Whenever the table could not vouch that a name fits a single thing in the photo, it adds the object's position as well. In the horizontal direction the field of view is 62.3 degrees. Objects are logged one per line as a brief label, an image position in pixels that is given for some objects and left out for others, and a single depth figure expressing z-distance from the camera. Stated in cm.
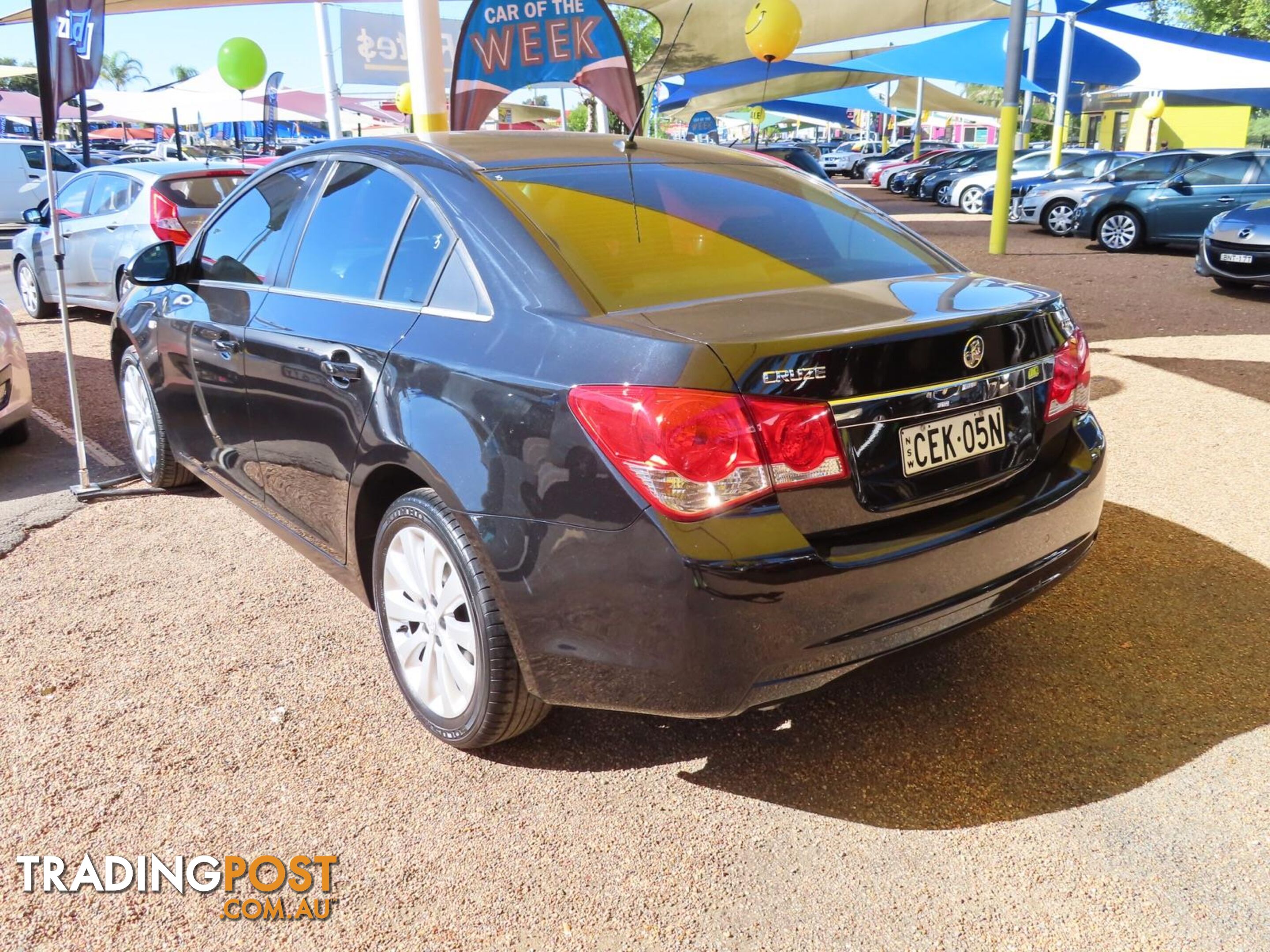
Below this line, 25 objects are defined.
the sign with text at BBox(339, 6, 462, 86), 1566
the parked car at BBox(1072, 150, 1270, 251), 1441
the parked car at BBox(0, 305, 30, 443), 567
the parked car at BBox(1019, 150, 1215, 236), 1580
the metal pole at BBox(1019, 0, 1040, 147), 2392
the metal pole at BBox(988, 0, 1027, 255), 1230
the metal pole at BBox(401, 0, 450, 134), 731
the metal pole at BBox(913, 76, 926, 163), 3872
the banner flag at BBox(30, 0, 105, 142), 468
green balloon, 2111
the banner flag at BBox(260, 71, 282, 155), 2383
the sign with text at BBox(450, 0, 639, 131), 859
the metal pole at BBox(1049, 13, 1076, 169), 2188
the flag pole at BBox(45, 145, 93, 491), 495
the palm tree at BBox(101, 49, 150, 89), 12325
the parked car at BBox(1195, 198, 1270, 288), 1047
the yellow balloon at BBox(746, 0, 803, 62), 1486
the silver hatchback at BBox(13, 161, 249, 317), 893
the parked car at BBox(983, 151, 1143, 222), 1866
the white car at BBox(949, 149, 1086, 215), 2338
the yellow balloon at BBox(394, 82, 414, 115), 1886
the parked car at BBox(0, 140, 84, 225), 2053
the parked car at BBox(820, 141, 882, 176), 4753
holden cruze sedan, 221
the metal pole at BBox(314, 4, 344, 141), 1427
